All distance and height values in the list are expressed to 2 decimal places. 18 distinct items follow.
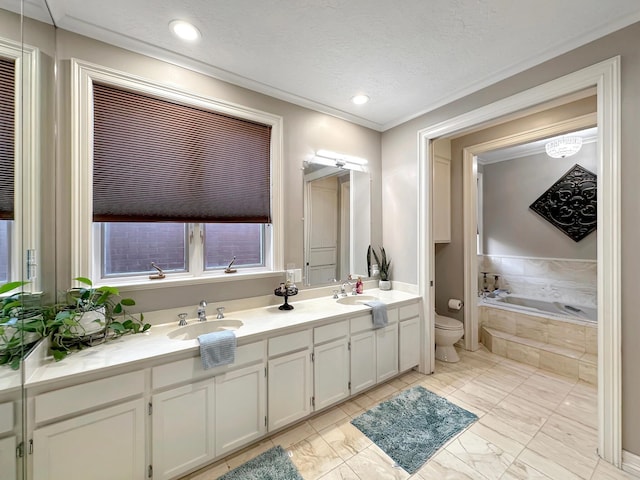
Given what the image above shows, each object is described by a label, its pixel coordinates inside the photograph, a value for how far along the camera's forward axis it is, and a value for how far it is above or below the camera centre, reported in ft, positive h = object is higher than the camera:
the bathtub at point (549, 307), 10.47 -3.05
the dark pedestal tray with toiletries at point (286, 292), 7.04 -1.39
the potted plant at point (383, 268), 9.52 -1.05
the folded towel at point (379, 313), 7.38 -2.07
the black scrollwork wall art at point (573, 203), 11.29 +1.57
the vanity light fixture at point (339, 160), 8.46 +2.70
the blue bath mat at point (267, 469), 4.94 -4.41
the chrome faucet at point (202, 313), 6.16 -1.69
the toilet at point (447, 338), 9.43 -3.53
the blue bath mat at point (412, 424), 5.58 -4.46
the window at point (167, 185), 5.32 +1.30
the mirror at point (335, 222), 8.30 +0.60
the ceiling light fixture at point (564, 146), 9.30 +3.30
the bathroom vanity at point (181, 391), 3.85 -2.77
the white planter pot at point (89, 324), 4.56 -1.44
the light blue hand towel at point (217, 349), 4.79 -2.00
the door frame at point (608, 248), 5.13 -0.20
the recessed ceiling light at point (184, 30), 5.14 +4.23
